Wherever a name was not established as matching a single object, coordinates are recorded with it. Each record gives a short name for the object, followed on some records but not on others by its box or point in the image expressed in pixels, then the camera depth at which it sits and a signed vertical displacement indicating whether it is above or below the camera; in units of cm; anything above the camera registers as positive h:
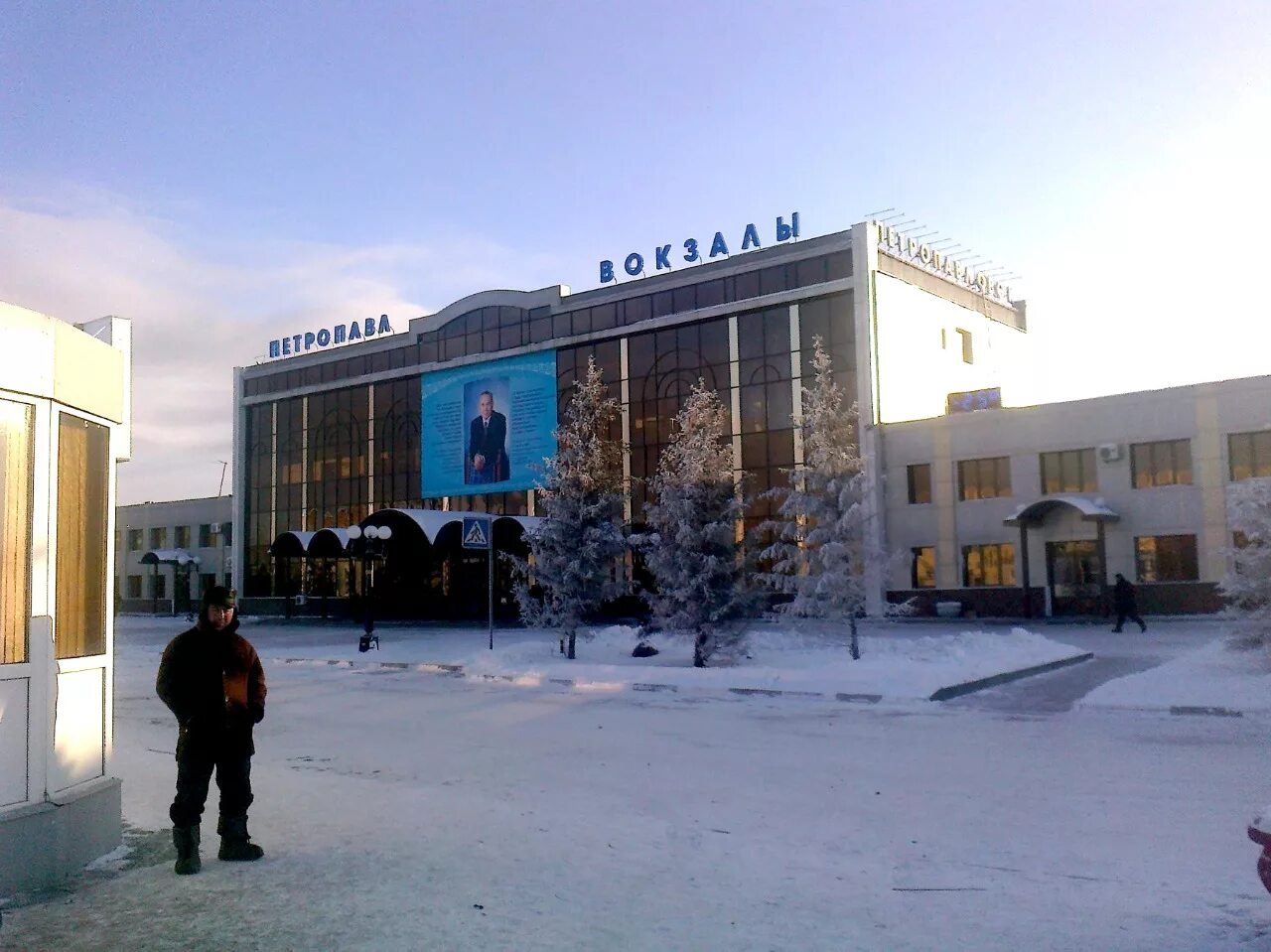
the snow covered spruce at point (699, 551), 2184 +2
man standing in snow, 689 -99
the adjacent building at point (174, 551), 7850 +89
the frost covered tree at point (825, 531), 2288 +41
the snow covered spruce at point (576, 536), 2588 +46
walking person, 3044 -161
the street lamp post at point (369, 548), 3040 +38
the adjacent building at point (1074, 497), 3631 +176
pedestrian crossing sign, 2652 +58
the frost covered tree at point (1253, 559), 1728 -29
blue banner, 5472 +690
